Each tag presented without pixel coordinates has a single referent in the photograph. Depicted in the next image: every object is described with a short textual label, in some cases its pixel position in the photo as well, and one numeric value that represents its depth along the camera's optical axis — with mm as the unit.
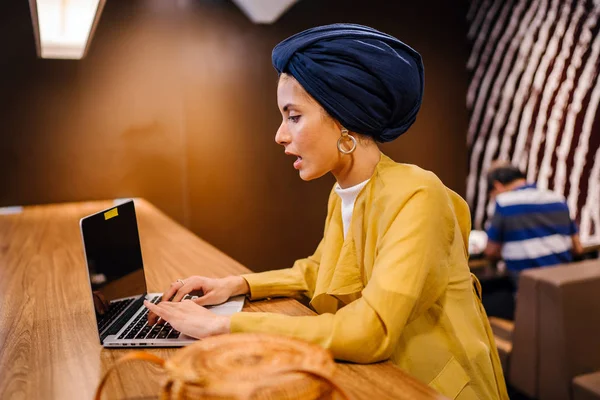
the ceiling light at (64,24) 2014
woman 992
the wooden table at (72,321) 905
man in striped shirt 3428
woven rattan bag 685
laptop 1094
